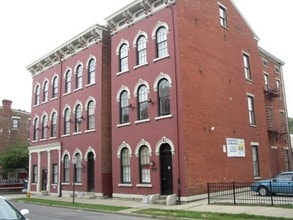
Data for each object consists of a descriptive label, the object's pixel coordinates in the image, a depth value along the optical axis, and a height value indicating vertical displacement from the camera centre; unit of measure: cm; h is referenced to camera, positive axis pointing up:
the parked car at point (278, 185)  1975 -67
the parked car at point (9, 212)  759 -67
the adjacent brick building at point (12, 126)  5209 +761
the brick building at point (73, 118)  2817 +512
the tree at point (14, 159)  4388 +240
